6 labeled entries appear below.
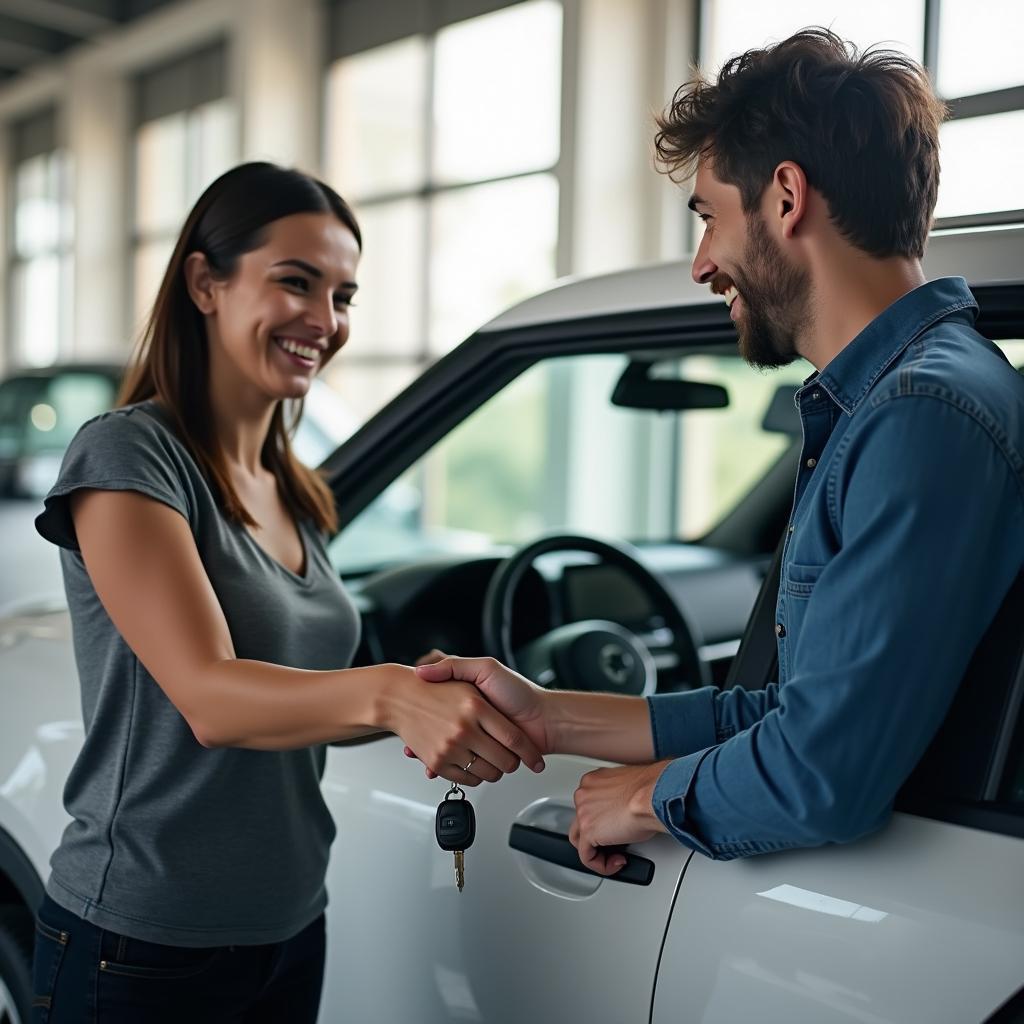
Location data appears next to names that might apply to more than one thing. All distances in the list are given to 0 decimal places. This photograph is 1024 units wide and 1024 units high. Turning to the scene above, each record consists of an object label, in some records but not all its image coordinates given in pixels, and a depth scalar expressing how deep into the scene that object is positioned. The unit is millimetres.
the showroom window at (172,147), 10500
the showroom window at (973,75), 4879
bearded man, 886
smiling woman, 1198
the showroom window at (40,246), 12883
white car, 996
